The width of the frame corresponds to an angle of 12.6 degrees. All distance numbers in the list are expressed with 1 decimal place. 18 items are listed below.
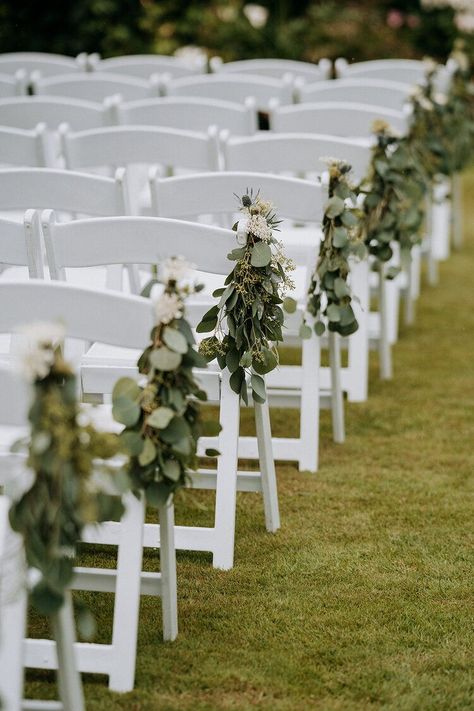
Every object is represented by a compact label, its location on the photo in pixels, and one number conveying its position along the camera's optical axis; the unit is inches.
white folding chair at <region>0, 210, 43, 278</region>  239.4
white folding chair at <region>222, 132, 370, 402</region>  333.6
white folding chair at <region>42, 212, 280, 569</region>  224.5
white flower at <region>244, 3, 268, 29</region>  889.1
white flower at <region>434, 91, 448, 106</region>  469.3
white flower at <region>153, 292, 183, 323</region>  183.6
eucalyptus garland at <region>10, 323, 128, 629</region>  161.4
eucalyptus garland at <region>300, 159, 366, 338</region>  291.4
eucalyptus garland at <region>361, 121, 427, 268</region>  356.4
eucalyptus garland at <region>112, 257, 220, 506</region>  185.8
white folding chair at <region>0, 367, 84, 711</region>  169.4
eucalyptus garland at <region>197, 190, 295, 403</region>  228.4
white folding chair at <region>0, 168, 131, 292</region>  274.5
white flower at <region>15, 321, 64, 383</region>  159.0
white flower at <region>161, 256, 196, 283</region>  183.6
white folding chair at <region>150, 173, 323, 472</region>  276.7
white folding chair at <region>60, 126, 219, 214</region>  335.1
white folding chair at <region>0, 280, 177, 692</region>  186.1
